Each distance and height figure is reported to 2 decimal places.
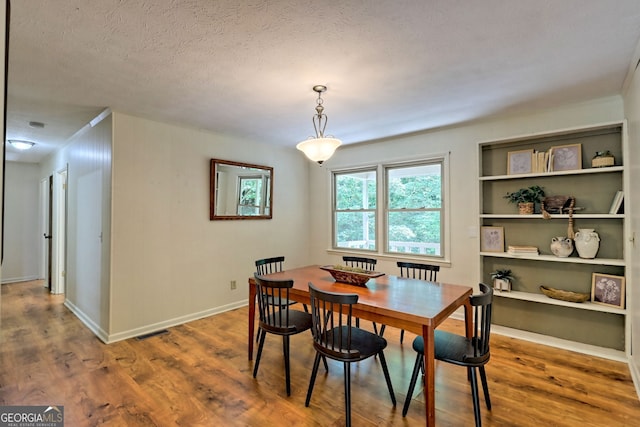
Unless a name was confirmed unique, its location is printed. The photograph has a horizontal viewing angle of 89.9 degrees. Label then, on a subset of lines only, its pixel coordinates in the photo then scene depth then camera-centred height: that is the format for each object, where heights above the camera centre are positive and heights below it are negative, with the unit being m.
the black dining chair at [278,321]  2.34 -0.86
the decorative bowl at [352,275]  2.60 -0.51
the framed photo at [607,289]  2.88 -0.69
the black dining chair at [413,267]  3.00 -0.51
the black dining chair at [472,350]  1.87 -0.86
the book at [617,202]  2.83 +0.11
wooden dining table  1.83 -0.59
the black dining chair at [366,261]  3.40 -0.51
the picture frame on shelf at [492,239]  3.58 -0.28
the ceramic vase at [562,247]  3.09 -0.31
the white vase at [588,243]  2.97 -0.27
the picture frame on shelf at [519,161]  3.39 +0.57
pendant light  2.65 +0.57
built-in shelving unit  2.96 -0.21
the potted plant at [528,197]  3.33 +0.18
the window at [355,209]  4.78 +0.08
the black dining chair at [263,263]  3.27 -0.52
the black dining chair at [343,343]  1.96 -0.87
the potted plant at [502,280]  3.45 -0.71
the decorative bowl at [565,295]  3.02 -0.78
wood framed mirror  4.18 +0.32
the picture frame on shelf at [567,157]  3.12 +0.57
